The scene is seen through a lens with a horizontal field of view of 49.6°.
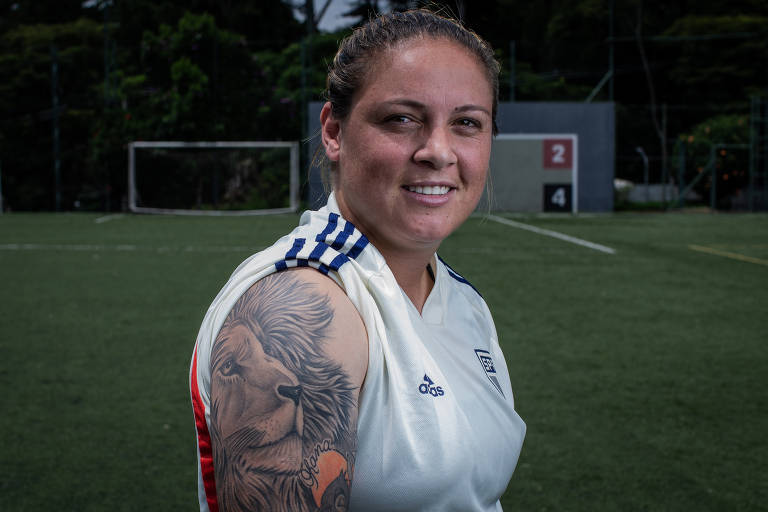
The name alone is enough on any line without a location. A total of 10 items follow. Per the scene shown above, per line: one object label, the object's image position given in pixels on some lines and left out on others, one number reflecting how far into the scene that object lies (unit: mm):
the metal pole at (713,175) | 26344
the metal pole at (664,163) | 29022
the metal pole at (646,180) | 29508
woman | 1024
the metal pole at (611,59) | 24759
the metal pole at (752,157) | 25406
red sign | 24688
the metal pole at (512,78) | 25391
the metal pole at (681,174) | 26953
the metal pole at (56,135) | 25141
